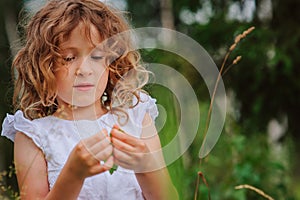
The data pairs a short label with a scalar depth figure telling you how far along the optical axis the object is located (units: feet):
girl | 5.09
